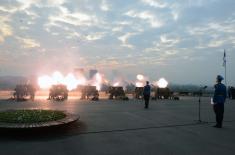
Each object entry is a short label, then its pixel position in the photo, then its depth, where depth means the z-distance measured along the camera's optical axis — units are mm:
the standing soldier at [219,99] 12320
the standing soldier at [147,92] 20378
